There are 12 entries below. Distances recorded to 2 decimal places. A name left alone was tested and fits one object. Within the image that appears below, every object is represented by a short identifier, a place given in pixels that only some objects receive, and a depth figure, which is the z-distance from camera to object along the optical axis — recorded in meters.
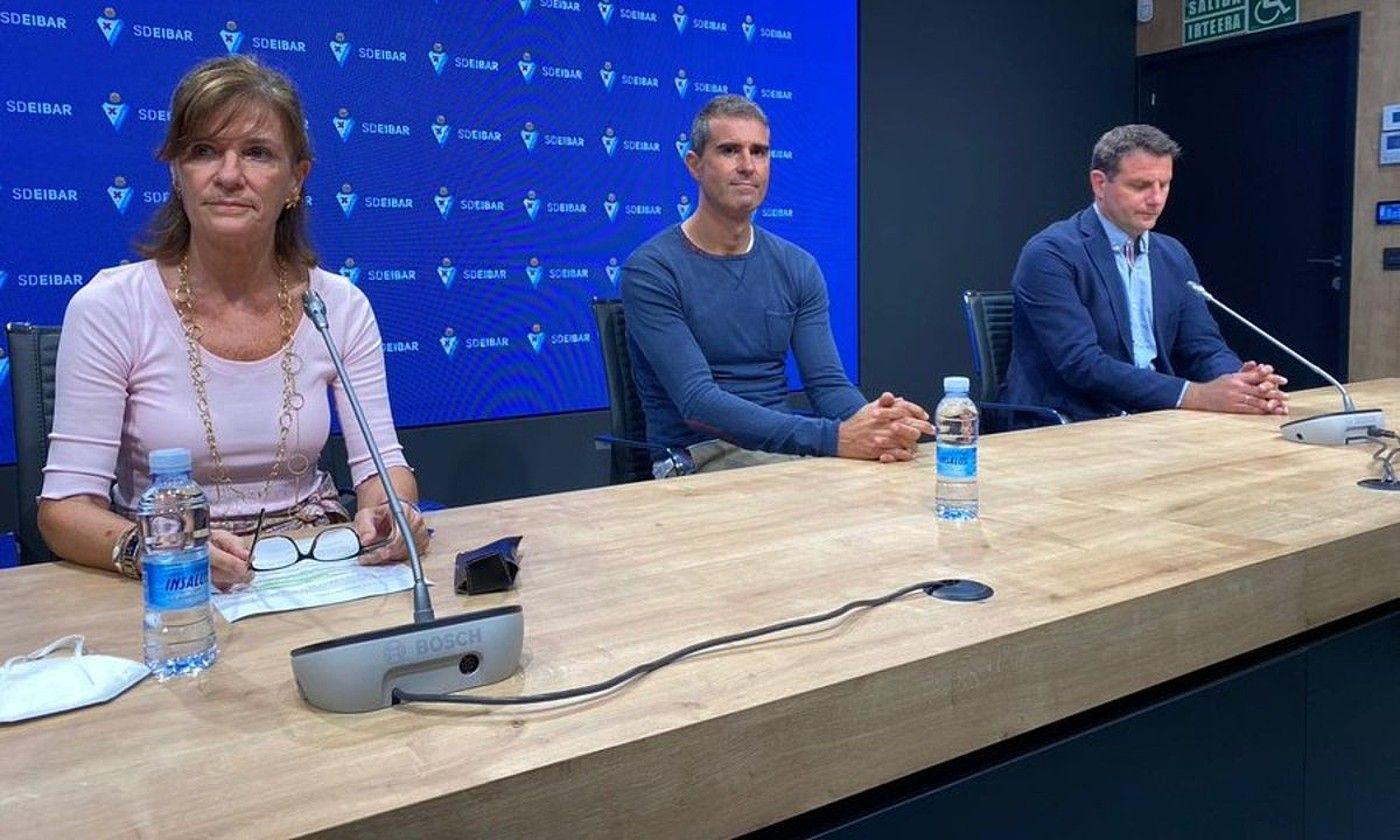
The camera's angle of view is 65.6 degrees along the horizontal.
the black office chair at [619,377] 2.52
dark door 4.84
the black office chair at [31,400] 1.72
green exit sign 4.93
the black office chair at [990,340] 2.96
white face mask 0.83
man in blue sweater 2.33
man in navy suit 2.70
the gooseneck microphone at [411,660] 0.82
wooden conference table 0.72
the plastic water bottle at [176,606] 0.92
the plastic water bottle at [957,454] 1.44
